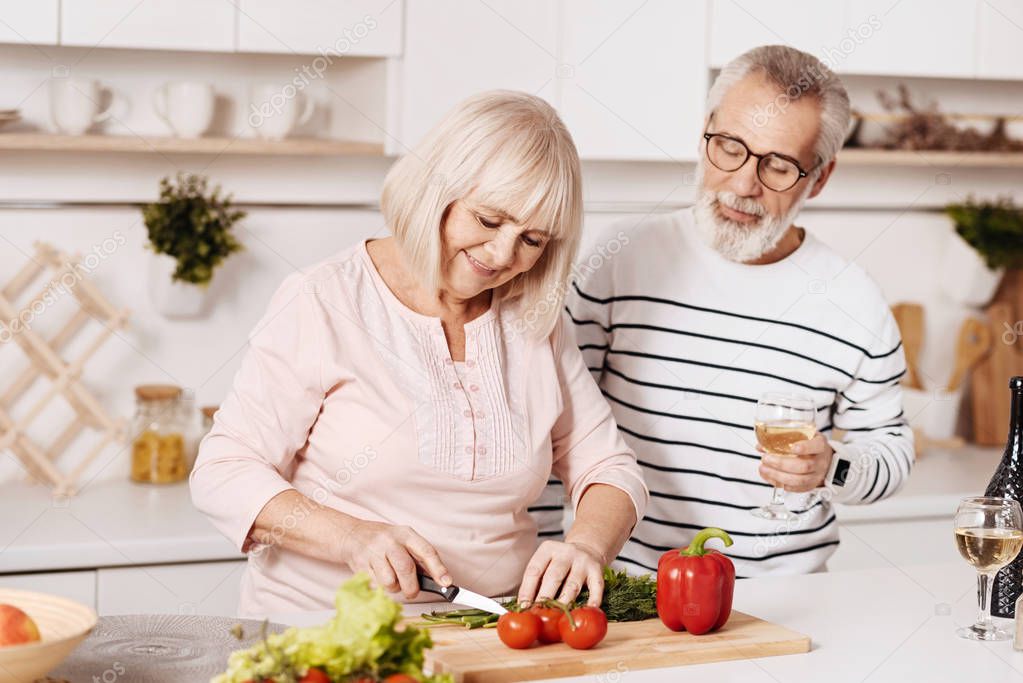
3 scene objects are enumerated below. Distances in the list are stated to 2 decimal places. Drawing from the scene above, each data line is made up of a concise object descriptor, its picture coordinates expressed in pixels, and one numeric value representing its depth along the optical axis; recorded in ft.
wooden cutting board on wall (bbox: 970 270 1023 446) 10.30
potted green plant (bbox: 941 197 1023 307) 10.16
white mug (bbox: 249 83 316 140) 8.14
